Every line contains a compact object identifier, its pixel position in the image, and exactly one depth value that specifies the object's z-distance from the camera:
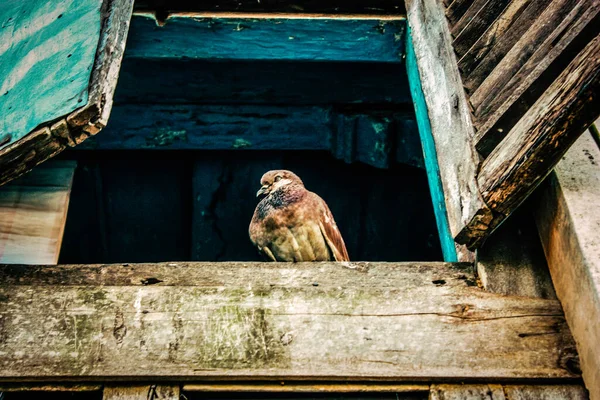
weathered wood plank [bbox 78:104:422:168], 2.80
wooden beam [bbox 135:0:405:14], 2.45
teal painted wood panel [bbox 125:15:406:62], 2.44
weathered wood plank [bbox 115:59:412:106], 2.70
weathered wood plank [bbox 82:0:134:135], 1.74
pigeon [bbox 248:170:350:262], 2.79
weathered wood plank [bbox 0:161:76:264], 2.12
